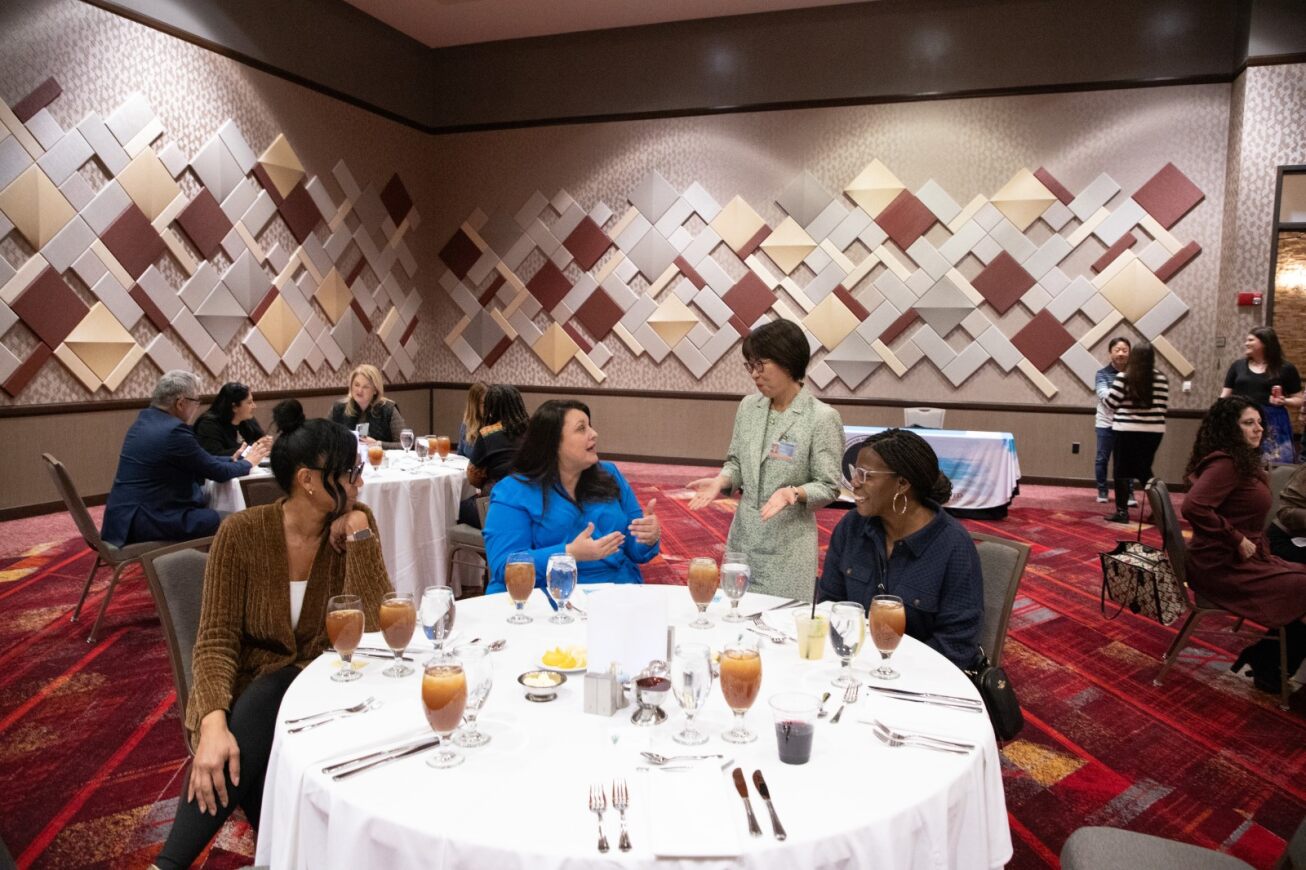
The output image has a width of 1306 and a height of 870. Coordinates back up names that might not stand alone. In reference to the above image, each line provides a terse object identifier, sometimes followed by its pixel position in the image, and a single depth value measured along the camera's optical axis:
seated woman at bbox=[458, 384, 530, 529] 3.89
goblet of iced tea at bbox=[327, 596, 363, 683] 1.55
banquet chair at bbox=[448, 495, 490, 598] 4.07
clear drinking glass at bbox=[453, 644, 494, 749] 1.34
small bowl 1.50
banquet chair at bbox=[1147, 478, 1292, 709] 3.20
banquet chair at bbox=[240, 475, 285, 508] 3.37
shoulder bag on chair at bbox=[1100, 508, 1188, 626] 3.74
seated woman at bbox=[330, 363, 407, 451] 5.70
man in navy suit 3.81
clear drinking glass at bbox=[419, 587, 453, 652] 1.59
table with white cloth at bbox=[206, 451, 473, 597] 3.98
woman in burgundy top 3.13
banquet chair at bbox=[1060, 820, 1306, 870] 1.53
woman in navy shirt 2.01
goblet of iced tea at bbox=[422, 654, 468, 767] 1.25
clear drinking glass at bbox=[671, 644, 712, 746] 1.30
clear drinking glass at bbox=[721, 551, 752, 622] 1.89
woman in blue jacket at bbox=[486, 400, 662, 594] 2.46
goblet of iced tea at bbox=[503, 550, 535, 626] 1.92
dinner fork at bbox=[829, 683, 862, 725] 1.51
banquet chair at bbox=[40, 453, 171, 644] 3.62
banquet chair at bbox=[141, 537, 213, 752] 1.99
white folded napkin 1.06
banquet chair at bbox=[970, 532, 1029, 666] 2.17
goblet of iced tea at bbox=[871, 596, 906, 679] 1.58
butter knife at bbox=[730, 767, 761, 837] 1.10
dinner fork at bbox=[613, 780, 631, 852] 1.15
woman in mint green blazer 2.72
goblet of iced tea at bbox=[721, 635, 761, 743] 1.30
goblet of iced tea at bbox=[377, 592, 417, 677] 1.57
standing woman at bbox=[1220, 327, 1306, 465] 5.69
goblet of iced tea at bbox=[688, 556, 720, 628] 1.87
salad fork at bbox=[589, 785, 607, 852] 1.14
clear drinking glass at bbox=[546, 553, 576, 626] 1.87
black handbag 1.81
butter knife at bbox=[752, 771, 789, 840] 1.10
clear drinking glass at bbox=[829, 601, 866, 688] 1.56
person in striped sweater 6.43
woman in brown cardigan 1.70
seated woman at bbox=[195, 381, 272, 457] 4.80
